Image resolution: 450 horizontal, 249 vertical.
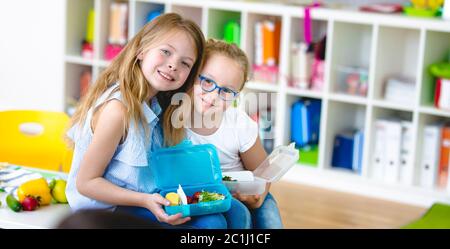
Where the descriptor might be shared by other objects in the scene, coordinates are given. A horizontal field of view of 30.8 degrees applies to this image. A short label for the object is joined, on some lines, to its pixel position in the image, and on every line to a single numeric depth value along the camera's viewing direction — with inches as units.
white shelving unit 141.0
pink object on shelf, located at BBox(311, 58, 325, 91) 150.6
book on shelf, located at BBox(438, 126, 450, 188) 141.4
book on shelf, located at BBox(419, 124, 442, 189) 141.7
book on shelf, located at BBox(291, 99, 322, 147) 152.8
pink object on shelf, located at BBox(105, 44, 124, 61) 164.6
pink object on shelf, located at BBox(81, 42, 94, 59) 167.8
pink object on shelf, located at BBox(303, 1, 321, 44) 146.0
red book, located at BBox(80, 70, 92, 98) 169.9
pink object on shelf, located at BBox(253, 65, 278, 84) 154.1
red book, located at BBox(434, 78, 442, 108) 140.8
